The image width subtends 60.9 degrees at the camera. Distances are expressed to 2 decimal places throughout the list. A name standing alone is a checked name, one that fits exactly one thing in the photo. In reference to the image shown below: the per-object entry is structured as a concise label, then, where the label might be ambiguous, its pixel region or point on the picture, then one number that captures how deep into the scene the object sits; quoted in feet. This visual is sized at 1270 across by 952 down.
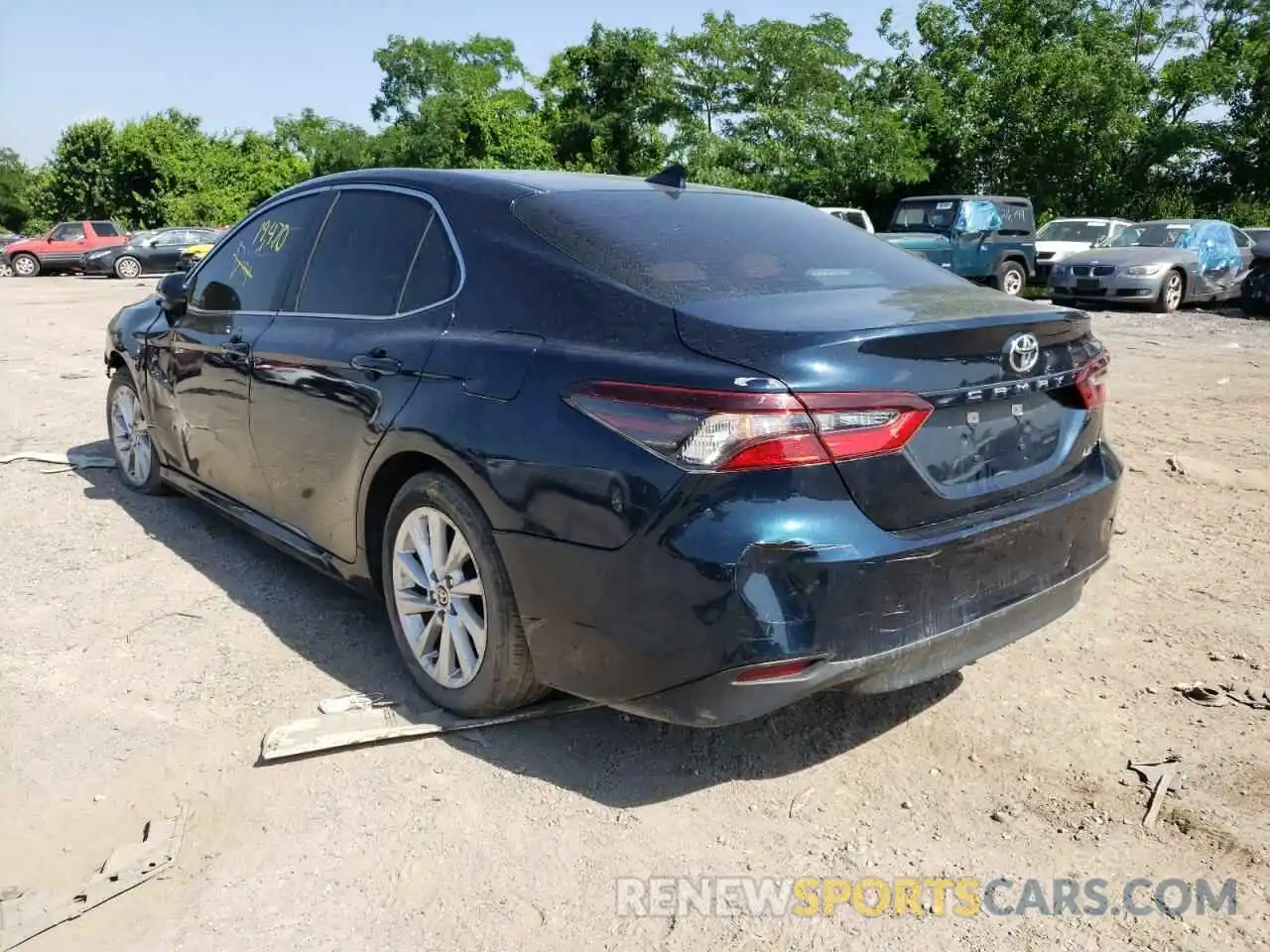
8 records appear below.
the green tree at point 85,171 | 142.00
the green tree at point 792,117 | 96.12
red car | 101.19
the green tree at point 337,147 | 152.15
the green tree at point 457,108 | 117.19
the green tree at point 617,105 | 107.86
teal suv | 62.28
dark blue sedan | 8.29
